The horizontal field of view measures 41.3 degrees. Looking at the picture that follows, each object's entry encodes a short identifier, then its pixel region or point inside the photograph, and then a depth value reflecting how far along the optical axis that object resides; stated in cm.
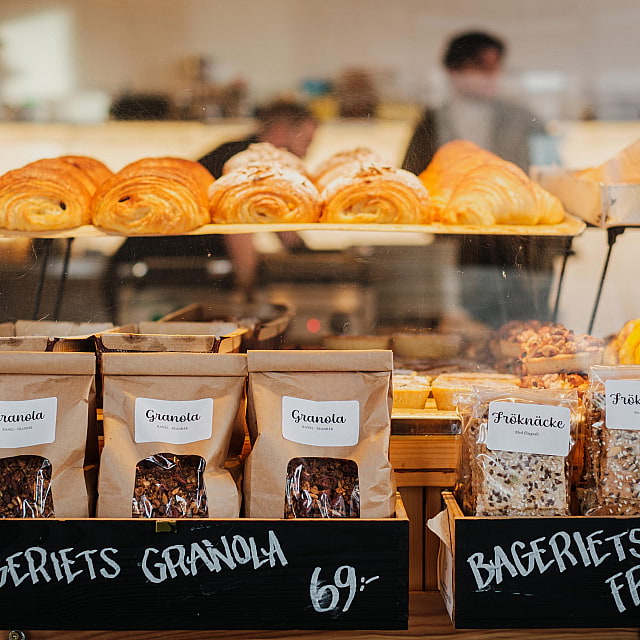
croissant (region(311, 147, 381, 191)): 234
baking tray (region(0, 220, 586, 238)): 217
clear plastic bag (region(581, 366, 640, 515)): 157
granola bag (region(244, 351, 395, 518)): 159
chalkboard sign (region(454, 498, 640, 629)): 154
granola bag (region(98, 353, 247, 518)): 158
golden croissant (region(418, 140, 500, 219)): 231
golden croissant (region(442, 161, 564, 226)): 221
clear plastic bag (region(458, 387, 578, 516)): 156
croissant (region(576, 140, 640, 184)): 230
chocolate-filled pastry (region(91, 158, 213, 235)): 218
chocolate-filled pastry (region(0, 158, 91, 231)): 219
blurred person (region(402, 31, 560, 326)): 242
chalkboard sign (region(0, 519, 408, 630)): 154
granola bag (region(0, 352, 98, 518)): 158
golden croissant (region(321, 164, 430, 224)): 219
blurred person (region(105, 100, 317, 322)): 238
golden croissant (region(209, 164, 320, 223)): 219
